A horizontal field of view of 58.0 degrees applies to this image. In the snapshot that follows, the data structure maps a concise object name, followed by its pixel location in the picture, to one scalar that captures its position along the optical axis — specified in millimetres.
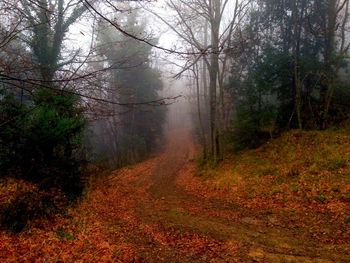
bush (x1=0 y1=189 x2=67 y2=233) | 7754
